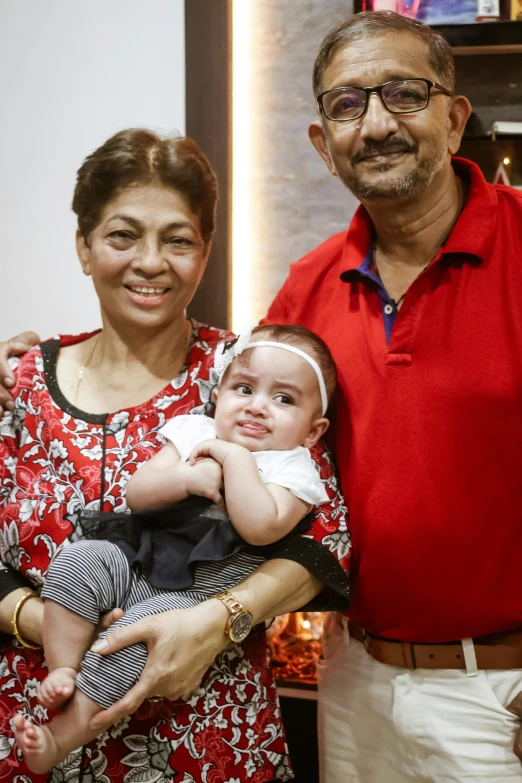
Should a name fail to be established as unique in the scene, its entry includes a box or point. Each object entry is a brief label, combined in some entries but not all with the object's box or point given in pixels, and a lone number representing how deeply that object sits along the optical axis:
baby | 1.34
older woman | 1.49
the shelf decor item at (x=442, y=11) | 2.39
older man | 1.56
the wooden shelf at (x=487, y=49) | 2.41
